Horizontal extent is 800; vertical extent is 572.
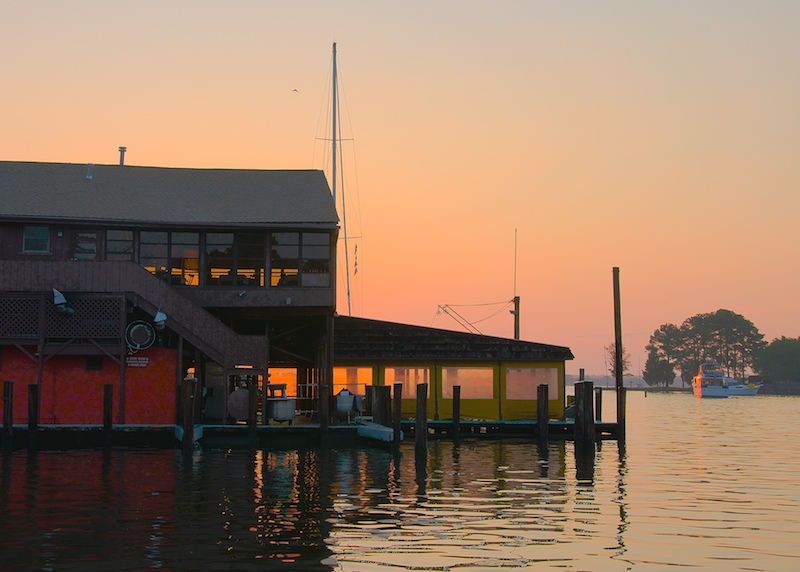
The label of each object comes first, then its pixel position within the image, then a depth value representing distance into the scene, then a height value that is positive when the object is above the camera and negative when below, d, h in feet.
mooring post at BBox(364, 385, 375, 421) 129.49 -1.14
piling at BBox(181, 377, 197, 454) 103.19 -2.44
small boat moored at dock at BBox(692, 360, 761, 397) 577.84 +4.33
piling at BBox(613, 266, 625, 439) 134.92 +6.72
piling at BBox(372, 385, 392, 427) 113.70 -1.49
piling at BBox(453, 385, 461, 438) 127.24 -2.75
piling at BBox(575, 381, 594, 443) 114.83 -2.41
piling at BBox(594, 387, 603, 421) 149.83 -1.94
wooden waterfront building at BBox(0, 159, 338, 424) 113.60 +13.16
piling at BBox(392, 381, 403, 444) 104.99 -1.76
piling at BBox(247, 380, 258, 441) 108.88 -1.82
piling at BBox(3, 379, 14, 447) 106.22 -1.79
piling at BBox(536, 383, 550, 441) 122.68 -2.29
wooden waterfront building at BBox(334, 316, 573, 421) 143.95 +3.61
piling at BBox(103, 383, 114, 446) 106.83 -1.89
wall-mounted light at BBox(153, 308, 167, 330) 112.55 +8.04
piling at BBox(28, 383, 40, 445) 106.11 -1.99
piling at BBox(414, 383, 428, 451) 101.04 -2.90
